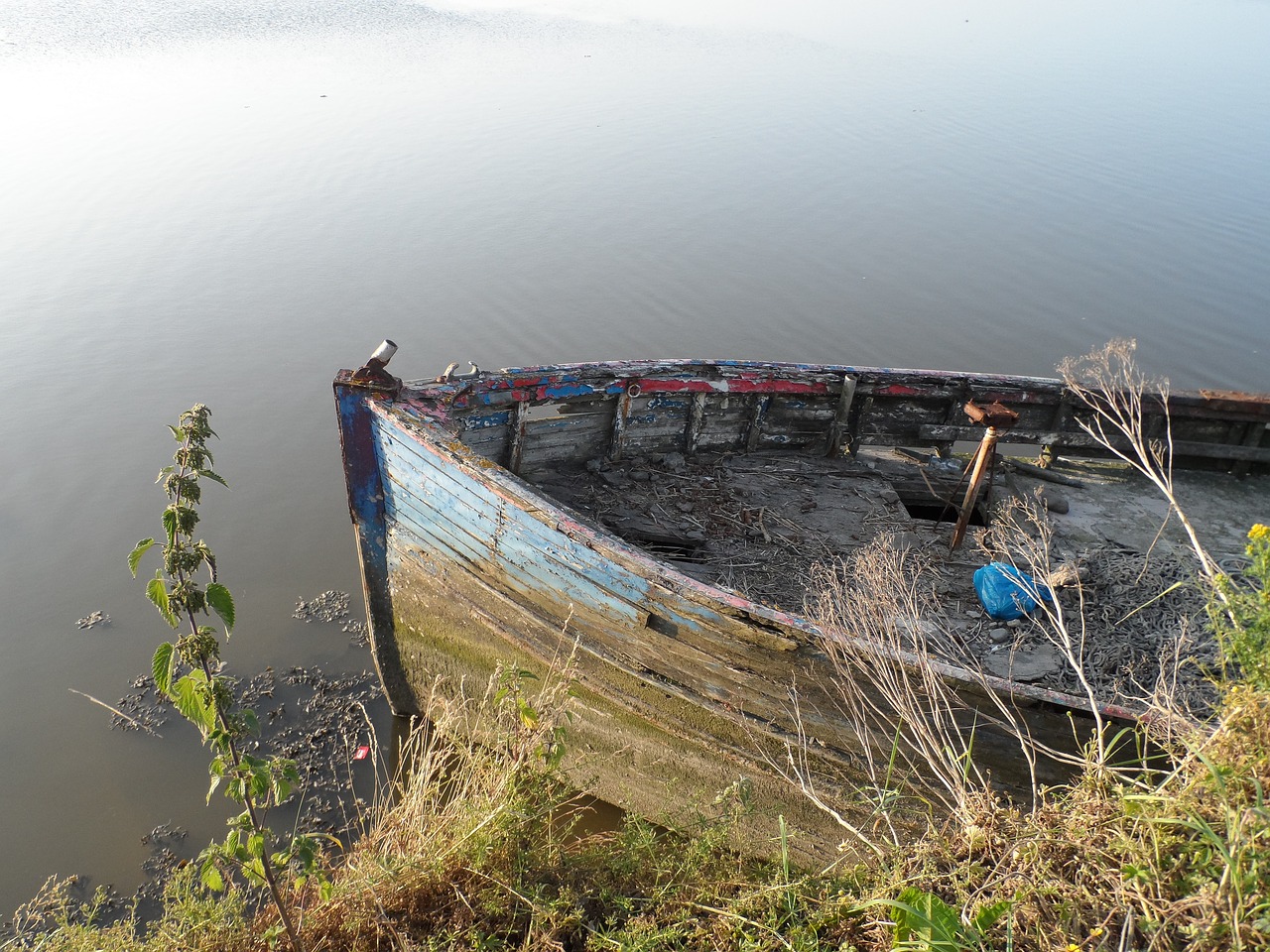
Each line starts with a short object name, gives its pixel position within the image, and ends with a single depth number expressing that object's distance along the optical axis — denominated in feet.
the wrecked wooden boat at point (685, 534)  13.38
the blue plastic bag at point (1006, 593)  15.02
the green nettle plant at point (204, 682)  8.91
